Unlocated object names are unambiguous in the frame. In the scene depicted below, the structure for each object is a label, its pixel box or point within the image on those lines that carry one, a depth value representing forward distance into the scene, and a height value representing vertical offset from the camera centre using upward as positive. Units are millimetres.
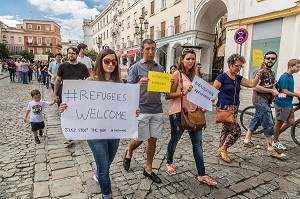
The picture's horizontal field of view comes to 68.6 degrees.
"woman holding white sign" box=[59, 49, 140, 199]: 2381 -834
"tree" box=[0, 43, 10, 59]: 50069 +2879
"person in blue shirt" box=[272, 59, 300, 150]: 4273 -598
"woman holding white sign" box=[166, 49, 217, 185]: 3027 -484
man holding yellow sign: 2963 -453
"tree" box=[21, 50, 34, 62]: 67638 +3138
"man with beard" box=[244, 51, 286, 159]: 4251 -596
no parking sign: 8211 +1277
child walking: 4738 -1030
